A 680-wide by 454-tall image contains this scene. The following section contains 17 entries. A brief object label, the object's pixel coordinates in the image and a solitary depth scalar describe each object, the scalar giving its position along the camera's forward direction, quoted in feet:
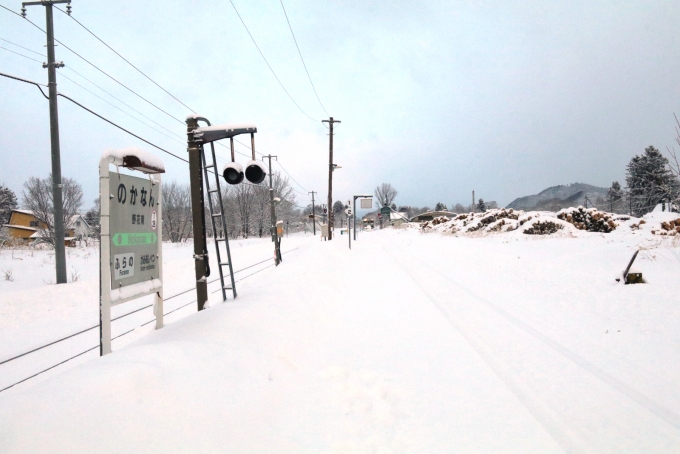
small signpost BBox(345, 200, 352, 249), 84.81
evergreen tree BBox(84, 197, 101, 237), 224.86
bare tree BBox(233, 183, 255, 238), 182.39
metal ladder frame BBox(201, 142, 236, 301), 19.76
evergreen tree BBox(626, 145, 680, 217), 152.83
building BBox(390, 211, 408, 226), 304.63
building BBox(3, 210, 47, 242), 160.15
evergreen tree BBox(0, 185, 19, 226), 175.32
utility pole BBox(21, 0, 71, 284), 34.76
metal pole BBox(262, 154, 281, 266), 53.02
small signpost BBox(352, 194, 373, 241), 118.45
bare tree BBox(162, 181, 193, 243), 181.68
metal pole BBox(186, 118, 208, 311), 19.92
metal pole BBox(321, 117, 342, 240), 108.27
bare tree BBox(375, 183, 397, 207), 429.38
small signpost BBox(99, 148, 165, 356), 11.73
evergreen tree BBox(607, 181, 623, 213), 239.30
